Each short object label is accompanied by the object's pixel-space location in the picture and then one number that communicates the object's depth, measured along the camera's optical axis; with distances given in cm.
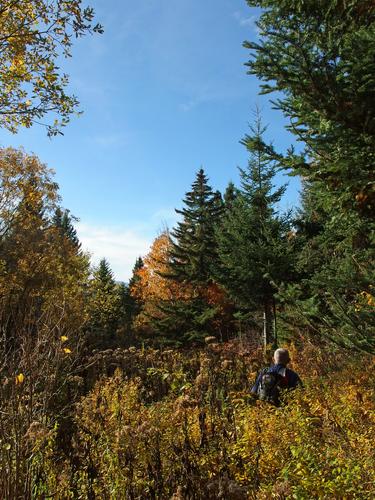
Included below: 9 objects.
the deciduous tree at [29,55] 595
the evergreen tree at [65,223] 5212
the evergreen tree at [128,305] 3810
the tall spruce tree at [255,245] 1385
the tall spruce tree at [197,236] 2342
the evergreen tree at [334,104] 442
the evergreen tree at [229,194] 3107
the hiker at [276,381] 545
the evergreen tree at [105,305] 3122
